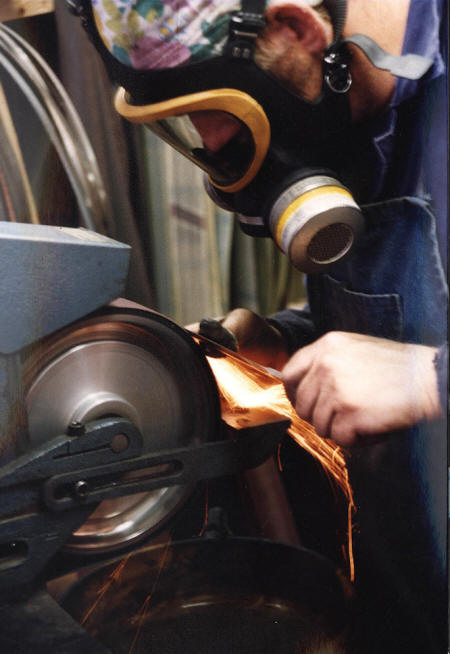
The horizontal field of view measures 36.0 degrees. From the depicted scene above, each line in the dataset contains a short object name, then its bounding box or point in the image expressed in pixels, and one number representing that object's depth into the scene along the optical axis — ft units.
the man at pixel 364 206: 3.20
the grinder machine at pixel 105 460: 3.21
